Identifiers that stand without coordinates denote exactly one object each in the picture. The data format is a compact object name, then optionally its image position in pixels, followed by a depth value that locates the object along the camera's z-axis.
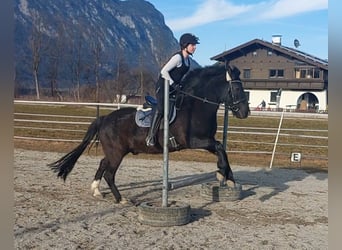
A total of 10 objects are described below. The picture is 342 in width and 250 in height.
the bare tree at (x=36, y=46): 42.53
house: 44.41
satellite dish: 50.09
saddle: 5.80
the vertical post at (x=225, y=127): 6.60
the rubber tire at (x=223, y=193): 6.18
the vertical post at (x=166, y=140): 4.96
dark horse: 5.80
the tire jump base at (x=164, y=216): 4.88
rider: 5.37
